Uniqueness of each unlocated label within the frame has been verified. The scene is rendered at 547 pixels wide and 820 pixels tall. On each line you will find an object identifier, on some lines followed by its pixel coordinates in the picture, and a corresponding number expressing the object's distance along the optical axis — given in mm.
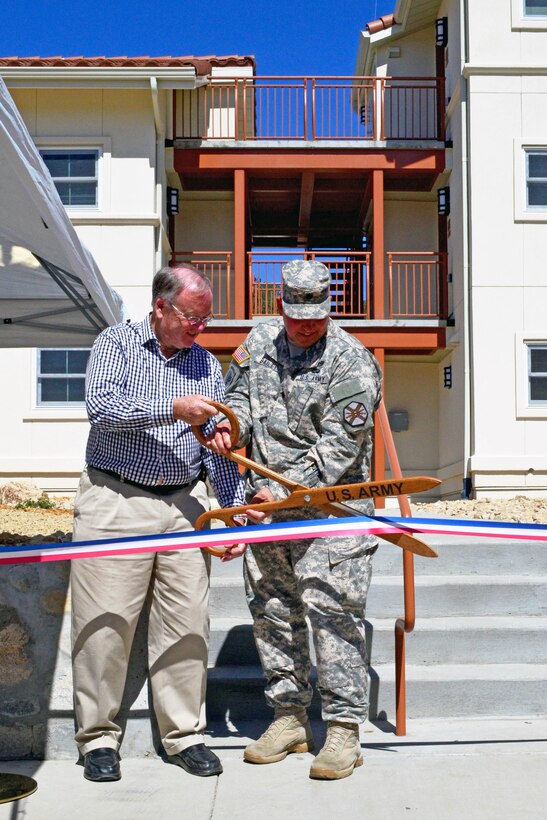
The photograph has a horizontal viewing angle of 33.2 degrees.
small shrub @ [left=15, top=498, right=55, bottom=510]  10630
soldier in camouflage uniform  3363
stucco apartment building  13031
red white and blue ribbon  3166
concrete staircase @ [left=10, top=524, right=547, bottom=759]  3639
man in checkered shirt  3371
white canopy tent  4109
